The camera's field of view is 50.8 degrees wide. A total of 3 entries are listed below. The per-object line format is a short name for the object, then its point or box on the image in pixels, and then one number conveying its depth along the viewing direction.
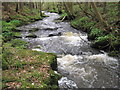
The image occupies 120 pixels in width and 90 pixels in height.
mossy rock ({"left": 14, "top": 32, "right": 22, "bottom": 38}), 13.64
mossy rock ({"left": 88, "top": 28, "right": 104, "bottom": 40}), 11.64
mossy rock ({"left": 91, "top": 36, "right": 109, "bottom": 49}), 10.18
